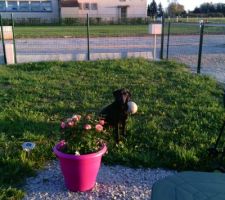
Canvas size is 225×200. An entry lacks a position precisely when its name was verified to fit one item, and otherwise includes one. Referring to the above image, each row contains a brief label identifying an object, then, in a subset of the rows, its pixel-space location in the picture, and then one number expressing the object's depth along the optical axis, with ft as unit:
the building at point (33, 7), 161.19
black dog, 14.31
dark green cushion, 6.73
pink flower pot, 11.05
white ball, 16.10
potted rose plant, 11.12
